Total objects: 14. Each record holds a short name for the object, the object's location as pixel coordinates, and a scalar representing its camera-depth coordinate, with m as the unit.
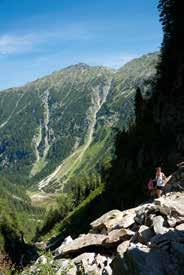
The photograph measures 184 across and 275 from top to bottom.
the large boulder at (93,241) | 14.61
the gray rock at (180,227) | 12.69
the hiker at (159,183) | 20.56
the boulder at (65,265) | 12.92
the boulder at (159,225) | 13.21
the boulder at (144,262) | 10.19
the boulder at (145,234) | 13.11
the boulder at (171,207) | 14.30
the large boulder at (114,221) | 16.03
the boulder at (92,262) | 13.03
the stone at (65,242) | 16.27
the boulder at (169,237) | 11.52
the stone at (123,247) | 12.50
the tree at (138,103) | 55.39
